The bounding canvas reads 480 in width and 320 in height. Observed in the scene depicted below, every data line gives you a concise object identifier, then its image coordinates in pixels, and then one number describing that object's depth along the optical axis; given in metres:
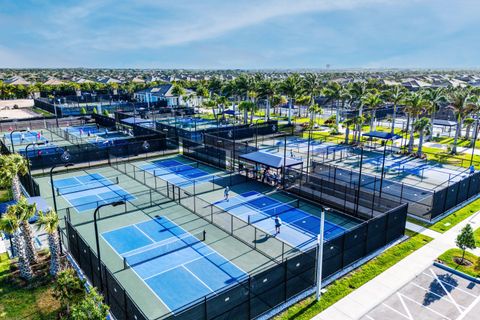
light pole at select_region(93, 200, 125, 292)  14.64
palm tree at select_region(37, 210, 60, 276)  15.60
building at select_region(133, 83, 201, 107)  84.25
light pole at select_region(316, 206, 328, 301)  15.69
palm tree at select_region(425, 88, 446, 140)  42.44
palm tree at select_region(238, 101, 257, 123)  61.03
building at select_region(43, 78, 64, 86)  118.03
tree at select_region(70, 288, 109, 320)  11.80
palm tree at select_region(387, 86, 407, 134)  49.78
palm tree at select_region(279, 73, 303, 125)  62.56
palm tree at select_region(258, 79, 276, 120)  63.19
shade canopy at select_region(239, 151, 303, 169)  30.20
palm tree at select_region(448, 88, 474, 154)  41.66
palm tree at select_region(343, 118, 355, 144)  46.85
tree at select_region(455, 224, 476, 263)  18.66
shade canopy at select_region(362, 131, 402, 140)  44.44
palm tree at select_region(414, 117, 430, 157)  39.91
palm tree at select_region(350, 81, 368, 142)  52.17
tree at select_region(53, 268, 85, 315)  13.80
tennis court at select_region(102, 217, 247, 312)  16.72
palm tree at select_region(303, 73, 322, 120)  63.38
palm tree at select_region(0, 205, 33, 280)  15.71
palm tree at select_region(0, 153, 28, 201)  19.27
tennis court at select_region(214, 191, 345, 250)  21.91
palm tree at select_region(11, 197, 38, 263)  16.09
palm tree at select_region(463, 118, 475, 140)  45.91
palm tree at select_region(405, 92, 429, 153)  42.31
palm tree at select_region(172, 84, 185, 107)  80.12
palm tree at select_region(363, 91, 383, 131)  48.25
